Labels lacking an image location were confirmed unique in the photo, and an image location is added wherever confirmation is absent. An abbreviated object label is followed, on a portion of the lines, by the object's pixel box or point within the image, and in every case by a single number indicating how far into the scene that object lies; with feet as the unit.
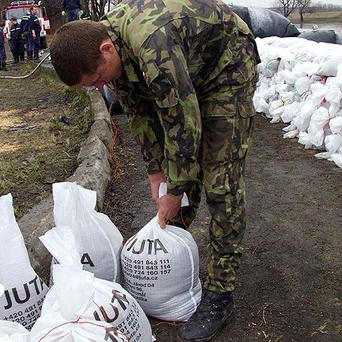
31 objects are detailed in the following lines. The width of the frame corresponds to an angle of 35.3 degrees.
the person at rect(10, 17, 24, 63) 48.01
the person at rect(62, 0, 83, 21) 43.98
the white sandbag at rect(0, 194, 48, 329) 6.54
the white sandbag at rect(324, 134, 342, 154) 13.85
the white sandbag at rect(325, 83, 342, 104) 14.03
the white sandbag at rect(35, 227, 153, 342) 5.46
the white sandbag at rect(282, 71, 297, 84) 17.49
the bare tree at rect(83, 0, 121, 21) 28.67
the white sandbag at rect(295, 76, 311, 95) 16.30
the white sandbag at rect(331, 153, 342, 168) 13.62
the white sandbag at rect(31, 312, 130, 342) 5.26
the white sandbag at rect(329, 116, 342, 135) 13.75
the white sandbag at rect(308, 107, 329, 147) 14.56
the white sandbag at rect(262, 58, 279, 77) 19.39
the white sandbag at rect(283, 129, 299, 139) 16.66
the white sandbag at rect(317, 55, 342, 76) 15.01
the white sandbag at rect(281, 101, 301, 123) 17.07
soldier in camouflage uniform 5.71
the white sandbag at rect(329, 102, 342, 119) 14.12
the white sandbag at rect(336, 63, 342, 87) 14.08
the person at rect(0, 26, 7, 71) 44.43
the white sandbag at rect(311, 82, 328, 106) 14.94
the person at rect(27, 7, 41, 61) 46.43
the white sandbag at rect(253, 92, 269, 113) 19.60
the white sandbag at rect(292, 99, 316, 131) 15.44
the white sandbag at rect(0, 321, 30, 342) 5.21
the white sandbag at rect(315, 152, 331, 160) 14.33
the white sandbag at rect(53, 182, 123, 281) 7.29
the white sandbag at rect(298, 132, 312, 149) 15.28
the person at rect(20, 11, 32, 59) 46.63
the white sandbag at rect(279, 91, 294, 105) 17.81
